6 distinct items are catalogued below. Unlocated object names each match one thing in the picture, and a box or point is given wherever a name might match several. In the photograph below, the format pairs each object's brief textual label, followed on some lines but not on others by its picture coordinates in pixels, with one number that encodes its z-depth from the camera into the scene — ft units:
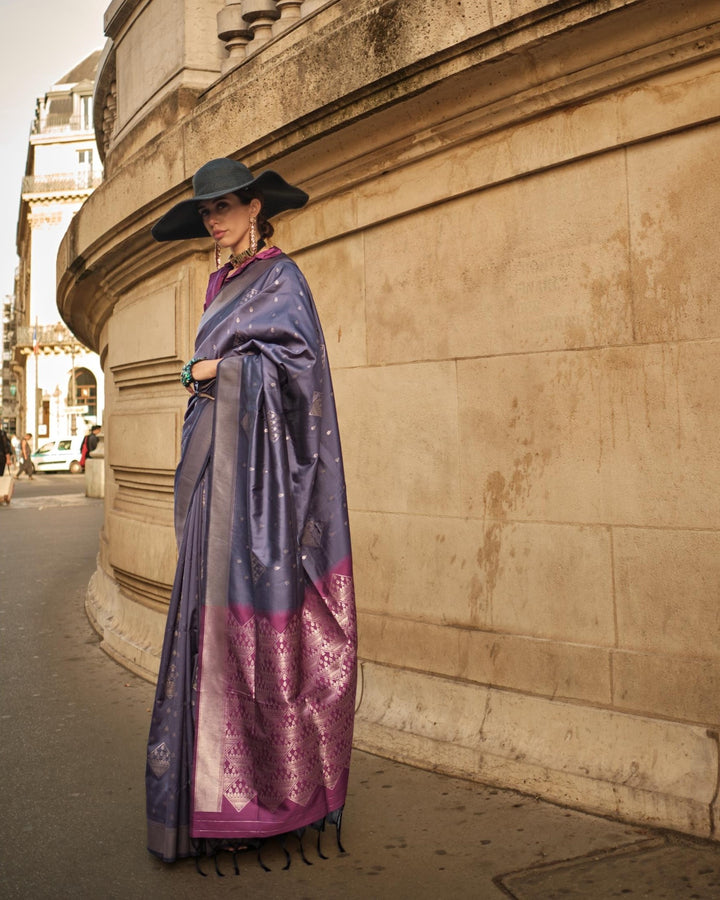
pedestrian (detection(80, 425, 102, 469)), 72.19
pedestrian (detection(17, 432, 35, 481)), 102.32
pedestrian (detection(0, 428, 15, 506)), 57.72
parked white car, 121.49
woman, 8.80
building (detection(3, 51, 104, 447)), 188.24
